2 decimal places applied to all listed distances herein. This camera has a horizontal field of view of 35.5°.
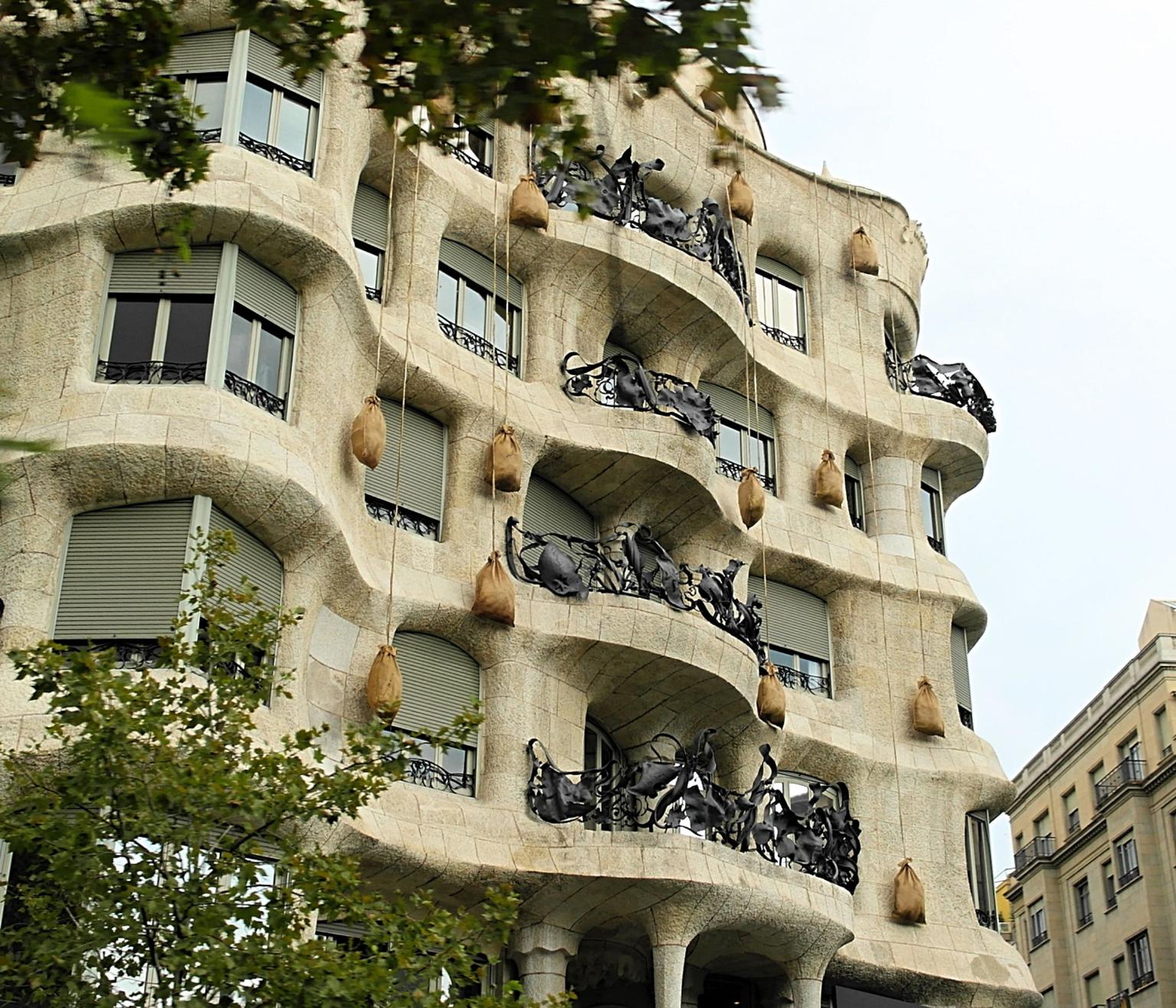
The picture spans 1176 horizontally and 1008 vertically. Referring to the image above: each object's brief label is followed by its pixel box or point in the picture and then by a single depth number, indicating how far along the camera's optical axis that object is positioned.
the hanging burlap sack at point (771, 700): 23.72
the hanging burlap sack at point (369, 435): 20.19
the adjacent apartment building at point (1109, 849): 49.00
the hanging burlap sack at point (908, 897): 24.42
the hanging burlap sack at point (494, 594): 20.88
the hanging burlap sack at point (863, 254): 29.64
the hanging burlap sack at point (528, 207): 24.02
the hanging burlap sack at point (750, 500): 24.95
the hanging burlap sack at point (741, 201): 27.98
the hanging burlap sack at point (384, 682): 19.19
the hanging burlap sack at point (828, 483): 27.16
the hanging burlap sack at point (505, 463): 21.94
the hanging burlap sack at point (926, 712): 26.08
